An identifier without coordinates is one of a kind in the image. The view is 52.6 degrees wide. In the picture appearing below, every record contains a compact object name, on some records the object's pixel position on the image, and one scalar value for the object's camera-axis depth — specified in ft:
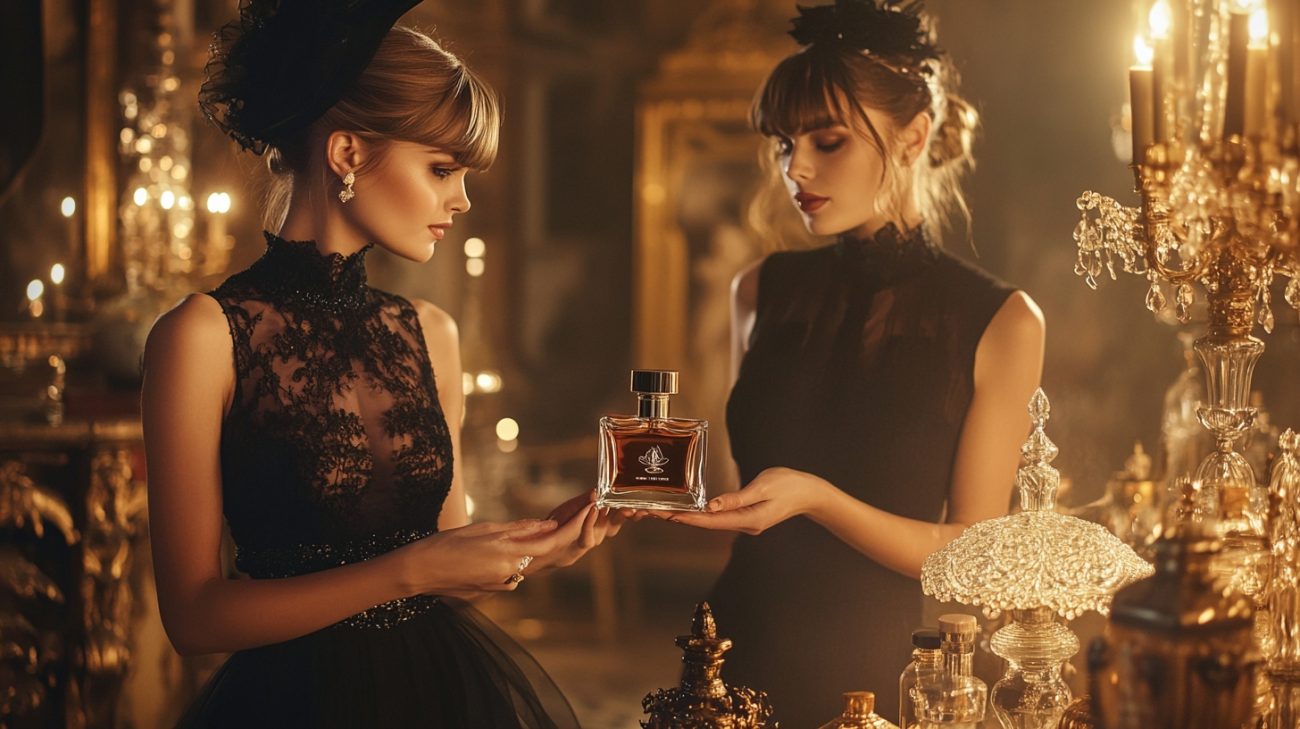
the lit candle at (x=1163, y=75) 5.31
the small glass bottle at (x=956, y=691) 5.17
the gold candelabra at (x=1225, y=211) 4.55
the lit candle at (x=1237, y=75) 4.54
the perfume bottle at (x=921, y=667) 5.22
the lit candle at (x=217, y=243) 14.64
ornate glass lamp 5.08
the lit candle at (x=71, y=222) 14.58
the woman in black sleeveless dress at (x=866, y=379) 6.95
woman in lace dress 5.66
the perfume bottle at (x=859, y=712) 5.14
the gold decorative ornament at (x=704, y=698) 4.95
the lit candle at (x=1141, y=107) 5.34
